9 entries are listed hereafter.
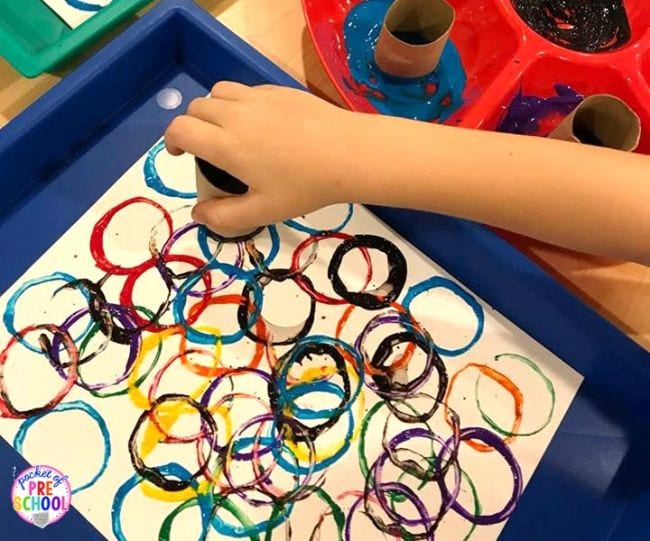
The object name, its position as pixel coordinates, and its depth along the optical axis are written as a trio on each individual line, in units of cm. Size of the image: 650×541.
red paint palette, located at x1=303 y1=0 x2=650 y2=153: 70
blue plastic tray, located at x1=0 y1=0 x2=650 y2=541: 62
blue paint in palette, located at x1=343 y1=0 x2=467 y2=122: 73
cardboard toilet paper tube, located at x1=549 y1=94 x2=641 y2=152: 62
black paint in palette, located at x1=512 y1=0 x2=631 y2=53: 75
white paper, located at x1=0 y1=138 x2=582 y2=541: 57
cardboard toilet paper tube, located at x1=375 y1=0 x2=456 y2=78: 68
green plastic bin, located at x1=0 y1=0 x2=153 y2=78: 64
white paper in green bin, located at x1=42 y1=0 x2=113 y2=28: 71
